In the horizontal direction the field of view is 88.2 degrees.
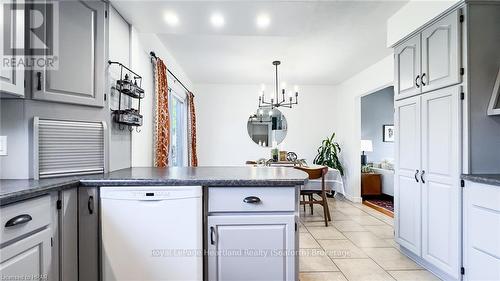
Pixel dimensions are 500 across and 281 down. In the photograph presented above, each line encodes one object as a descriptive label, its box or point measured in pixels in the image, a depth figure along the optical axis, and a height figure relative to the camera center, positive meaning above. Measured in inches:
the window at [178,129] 169.2 +8.9
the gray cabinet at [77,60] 64.2 +22.3
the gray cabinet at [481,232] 65.7 -24.4
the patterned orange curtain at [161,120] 116.5 +10.1
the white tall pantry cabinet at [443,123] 75.0 +5.8
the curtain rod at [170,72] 116.5 +39.6
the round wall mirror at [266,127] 230.7 +12.6
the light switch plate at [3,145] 61.9 -1.0
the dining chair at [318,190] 142.0 -27.7
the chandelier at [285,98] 227.7 +37.2
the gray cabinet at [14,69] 54.2 +16.0
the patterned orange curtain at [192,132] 202.2 +7.1
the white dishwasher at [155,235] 61.1 -22.3
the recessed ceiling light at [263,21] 85.7 +41.4
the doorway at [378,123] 266.2 +18.7
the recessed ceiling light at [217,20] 86.3 +41.8
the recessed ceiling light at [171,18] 85.9 +42.2
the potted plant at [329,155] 215.2 -11.8
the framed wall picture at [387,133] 266.2 +8.3
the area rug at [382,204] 169.6 -46.5
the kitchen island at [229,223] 62.1 -20.1
